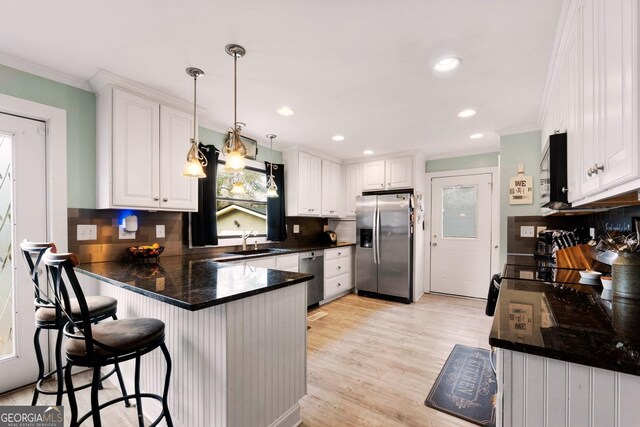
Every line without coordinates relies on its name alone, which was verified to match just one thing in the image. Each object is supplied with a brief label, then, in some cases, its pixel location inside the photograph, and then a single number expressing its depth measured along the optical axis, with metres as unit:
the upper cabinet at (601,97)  0.80
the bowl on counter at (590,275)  1.58
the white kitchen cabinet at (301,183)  4.09
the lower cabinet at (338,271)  4.20
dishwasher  3.84
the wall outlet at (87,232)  2.25
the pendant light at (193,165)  1.90
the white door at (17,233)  2.00
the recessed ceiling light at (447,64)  1.89
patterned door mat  1.82
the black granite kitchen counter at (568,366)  0.74
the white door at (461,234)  4.27
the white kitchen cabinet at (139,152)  2.19
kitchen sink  3.45
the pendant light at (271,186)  2.99
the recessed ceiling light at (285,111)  2.74
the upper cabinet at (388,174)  4.33
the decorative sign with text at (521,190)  3.13
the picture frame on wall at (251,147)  3.60
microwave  1.59
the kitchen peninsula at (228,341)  1.34
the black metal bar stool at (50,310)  1.42
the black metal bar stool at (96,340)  1.14
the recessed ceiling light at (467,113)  2.78
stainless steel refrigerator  4.19
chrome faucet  3.59
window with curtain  3.48
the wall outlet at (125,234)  2.47
